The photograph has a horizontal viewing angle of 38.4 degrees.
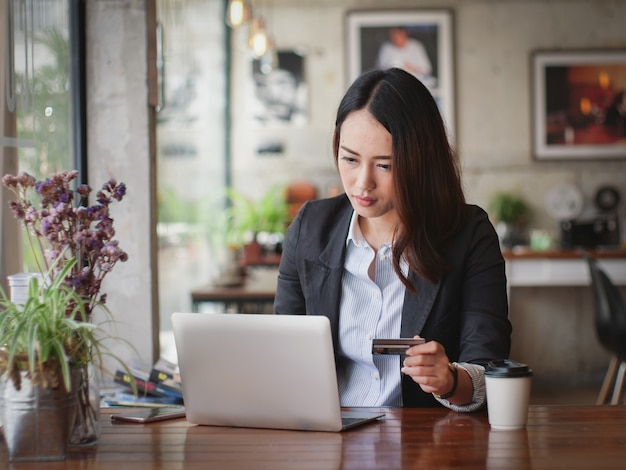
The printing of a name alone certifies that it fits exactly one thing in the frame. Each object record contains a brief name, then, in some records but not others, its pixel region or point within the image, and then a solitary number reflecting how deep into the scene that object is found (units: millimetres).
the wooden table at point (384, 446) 1620
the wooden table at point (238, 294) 5039
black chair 4820
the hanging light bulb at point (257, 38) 5918
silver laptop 1781
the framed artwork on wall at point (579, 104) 7555
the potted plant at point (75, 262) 1673
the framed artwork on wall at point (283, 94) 7766
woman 2205
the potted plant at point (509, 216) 7457
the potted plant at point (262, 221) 7426
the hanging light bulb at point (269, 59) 6287
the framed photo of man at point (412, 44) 7637
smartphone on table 2014
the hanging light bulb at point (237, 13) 5180
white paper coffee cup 1844
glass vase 1712
